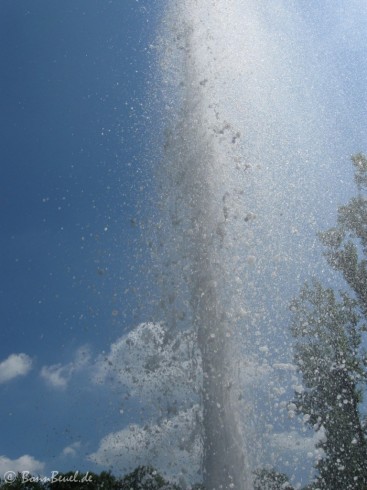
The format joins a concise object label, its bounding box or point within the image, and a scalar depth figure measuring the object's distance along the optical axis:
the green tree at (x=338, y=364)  20.12
